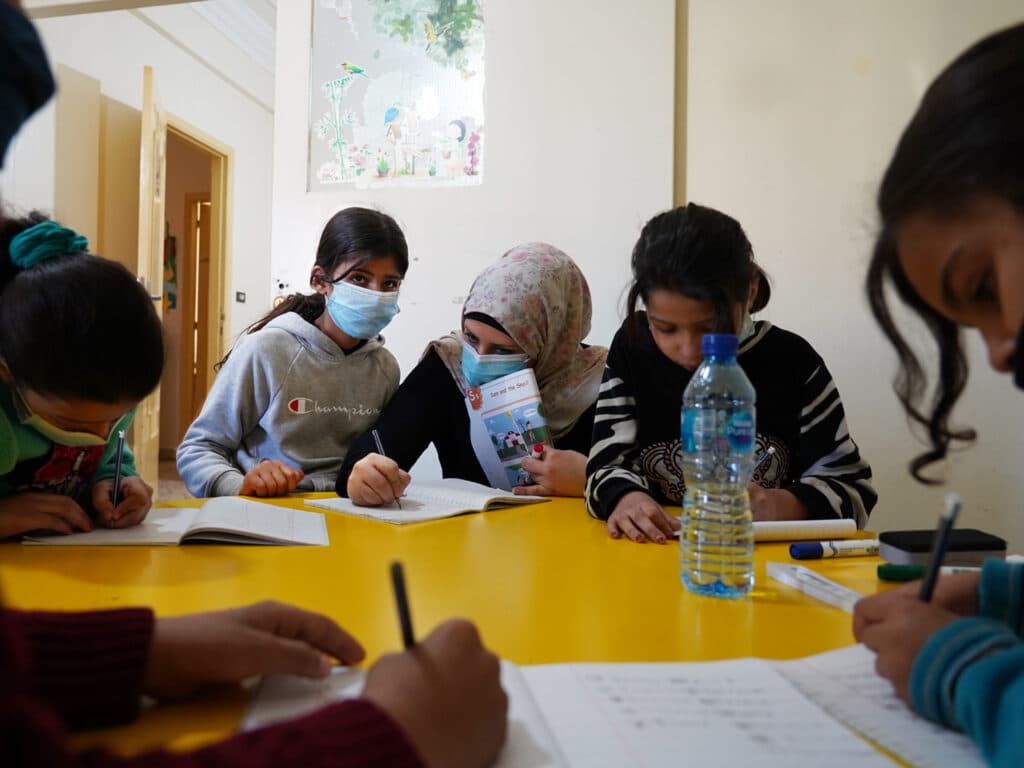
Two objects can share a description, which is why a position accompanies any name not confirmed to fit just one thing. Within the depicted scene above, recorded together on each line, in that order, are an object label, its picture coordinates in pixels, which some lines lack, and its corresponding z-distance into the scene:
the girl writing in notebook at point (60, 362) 0.89
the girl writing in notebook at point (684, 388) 1.12
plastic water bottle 0.77
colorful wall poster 2.25
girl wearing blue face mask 1.67
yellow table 0.60
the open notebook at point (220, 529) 0.94
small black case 0.84
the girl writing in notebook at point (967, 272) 0.45
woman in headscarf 1.66
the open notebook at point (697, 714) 0.42
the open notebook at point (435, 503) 1.15
